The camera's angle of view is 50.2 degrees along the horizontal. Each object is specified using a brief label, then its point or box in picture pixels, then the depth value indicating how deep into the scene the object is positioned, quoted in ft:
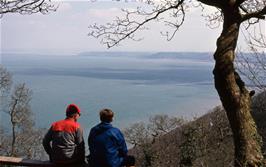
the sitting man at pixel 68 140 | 10.83
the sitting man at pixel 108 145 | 10.51
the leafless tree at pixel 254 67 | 23.44
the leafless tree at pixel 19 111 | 67.64
